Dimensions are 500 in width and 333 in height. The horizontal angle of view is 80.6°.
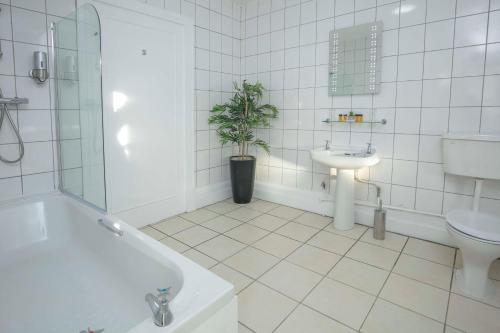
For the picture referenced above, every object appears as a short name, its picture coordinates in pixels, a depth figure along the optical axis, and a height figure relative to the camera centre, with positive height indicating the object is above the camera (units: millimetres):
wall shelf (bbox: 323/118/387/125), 2520 +153
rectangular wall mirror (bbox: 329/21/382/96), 2516 +700
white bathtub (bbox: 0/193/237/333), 1075 -707
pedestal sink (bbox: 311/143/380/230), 2434 -351
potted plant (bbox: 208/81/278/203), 3119 +135
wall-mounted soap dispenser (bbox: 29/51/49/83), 1926 +431
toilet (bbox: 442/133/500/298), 1595 -472
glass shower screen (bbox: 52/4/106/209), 1740 +187
